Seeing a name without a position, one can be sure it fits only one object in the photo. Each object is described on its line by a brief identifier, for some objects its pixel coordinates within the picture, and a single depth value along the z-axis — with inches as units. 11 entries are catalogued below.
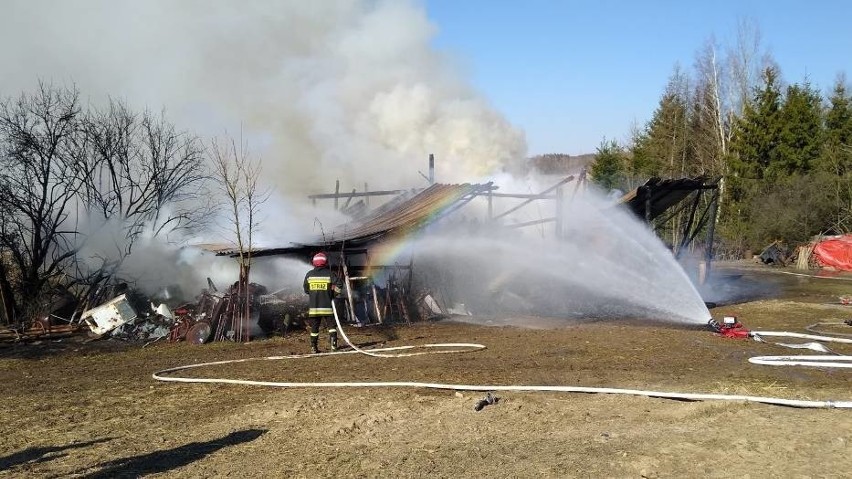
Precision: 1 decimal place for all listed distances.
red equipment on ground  471.5
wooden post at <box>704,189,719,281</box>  782.5
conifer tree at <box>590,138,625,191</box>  1615.3
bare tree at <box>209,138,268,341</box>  524.1
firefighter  455.2
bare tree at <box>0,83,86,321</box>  658.2
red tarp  1131.9
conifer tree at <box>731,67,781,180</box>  1466.5
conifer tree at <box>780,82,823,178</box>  1437.0
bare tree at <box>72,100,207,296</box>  731.4
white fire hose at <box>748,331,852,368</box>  365.7
